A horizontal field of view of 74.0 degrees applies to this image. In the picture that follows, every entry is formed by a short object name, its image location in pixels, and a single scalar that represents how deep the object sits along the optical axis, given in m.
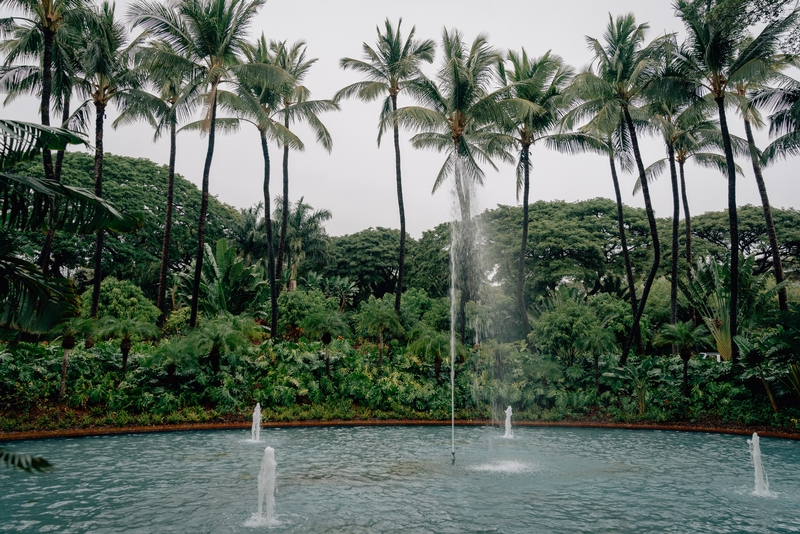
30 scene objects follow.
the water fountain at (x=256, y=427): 12.33
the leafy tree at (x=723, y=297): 19.48
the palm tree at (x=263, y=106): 18.66
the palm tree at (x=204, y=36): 17.59
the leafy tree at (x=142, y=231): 29.12
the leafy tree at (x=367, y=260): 41.22
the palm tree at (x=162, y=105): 18.55
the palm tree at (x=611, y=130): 18.72
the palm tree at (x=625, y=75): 17.92
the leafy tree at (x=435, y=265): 33.02
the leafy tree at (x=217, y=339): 15.02
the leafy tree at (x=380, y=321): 18.03
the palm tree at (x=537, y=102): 20.23
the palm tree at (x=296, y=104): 22.80
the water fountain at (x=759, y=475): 8.11
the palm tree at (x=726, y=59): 14.42
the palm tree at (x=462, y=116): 19.12
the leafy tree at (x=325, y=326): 16.94
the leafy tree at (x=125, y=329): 14.02
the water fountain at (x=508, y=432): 13.35
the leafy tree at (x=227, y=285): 23.08
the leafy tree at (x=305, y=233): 37.97
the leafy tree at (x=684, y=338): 15.16
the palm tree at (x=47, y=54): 15.01
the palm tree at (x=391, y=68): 21.66
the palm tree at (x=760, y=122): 16.44
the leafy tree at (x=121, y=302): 20.08
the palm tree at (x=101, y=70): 17.64
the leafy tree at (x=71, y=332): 13.07
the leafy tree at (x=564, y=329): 16.31
